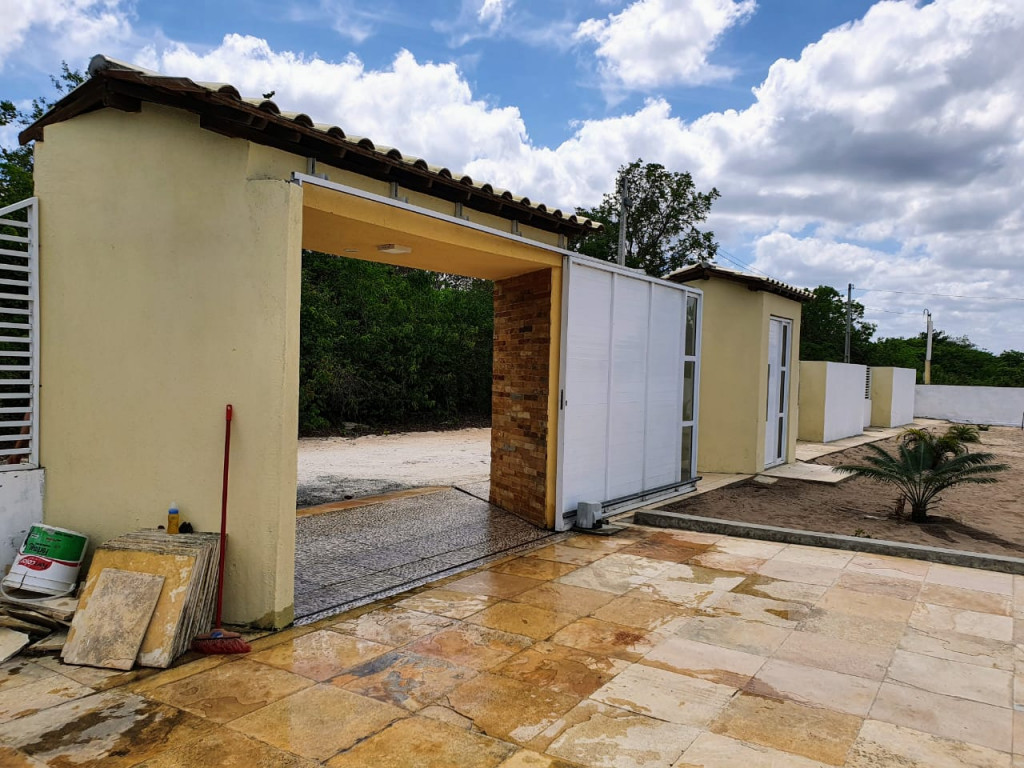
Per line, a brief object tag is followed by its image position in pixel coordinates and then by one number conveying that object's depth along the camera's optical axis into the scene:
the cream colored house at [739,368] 11.00
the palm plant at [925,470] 7.73
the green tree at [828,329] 36.47
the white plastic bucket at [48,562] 4.24
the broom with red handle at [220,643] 3.83
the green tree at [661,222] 28.72
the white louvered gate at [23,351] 4.55
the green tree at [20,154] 9.27
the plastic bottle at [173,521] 4.29
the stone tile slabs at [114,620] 3.68
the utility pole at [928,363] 34.90
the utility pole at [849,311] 31.89
